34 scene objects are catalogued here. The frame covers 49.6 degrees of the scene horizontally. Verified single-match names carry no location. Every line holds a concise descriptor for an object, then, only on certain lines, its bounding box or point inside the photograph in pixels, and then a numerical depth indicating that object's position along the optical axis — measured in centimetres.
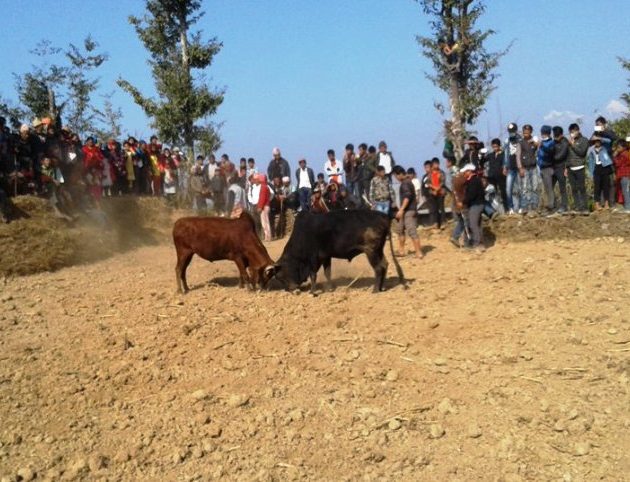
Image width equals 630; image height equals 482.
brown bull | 1130
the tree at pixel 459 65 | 1870
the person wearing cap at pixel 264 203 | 1778
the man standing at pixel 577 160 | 1395
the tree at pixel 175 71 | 2056
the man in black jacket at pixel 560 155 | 1397
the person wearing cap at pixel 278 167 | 1928
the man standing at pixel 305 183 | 1872
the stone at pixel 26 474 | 559
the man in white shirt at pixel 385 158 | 1695
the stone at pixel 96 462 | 569
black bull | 1105
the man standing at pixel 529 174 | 1436
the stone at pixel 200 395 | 674
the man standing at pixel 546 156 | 1405
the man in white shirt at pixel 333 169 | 1797
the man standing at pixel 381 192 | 1444
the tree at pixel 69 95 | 2497
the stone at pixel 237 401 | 661
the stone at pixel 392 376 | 707
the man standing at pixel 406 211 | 1376
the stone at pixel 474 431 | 599
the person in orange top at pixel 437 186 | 1597
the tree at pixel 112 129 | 2816
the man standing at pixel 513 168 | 1457
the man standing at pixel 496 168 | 1517
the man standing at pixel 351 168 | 1766
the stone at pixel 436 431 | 603
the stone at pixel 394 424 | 618
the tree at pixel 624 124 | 2294
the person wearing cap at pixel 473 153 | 1527
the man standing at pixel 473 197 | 1377
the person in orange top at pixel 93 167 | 1622
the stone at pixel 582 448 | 565
